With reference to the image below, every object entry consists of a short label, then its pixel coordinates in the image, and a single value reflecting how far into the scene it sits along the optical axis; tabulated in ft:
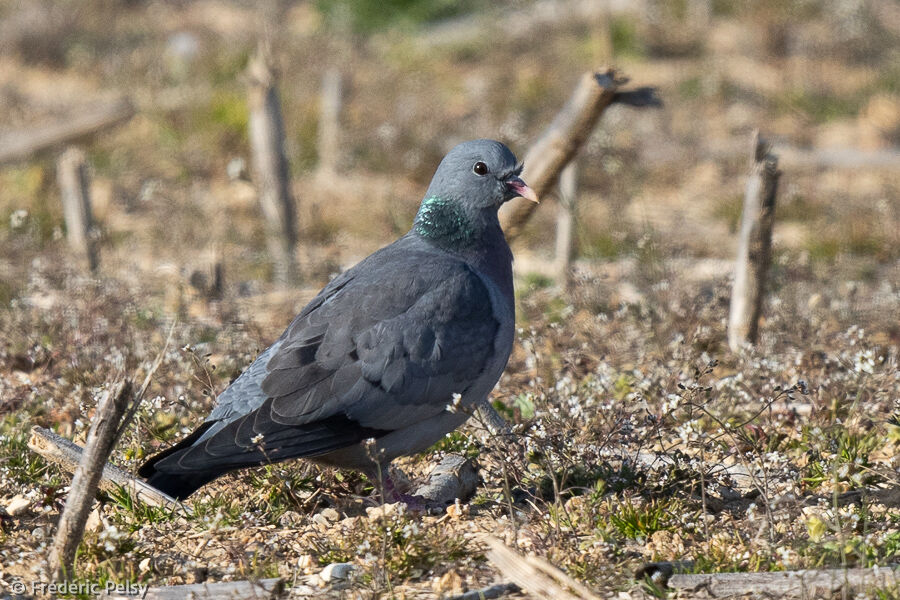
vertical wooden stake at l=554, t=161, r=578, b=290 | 46.42
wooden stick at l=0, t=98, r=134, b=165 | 61.87
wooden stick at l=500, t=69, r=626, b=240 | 36.66
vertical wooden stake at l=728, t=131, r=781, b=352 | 34.22
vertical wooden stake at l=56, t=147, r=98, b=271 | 48.42
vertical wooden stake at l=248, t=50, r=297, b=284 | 50.52
